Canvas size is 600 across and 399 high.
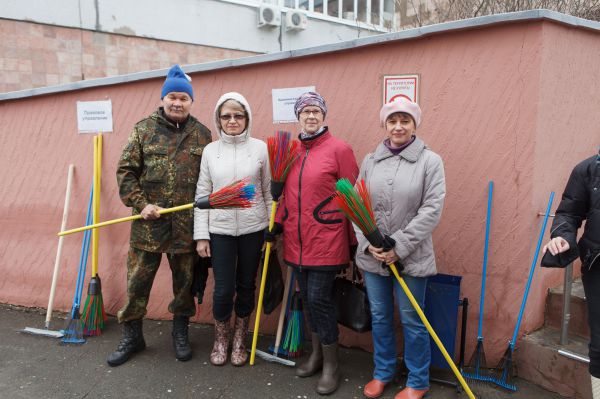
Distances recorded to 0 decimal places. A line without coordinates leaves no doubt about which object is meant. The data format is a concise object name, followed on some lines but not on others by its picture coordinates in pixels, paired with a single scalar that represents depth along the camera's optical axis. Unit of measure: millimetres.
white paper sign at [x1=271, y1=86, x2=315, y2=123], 3590
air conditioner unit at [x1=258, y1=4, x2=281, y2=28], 9773
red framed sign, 3150
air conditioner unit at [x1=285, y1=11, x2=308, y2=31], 10188
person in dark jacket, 2158
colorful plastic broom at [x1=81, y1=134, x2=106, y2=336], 3910
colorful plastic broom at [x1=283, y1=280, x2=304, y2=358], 3432
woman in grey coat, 2574
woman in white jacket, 3123
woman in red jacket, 2879
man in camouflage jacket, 3203
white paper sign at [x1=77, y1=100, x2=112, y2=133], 4254
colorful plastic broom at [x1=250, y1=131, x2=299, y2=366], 3002
